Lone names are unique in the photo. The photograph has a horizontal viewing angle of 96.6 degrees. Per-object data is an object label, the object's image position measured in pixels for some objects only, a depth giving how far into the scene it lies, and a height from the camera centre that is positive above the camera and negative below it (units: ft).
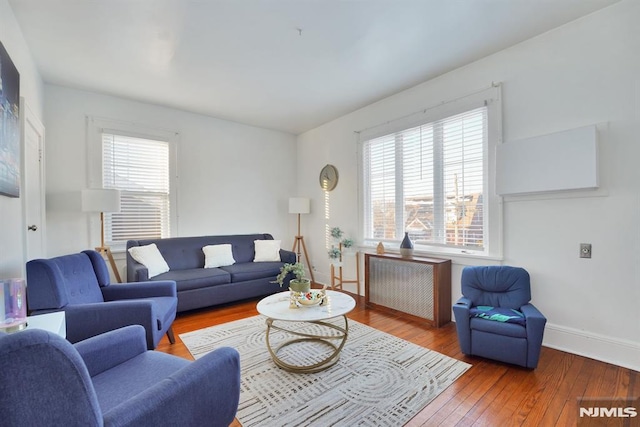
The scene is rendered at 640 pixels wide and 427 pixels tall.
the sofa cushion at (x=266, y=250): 14.88 -1.95
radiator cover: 10.35 -2.93
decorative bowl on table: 7.86 -2.39
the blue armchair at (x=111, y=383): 2.35 -2.17
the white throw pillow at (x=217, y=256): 13.47 -2.01
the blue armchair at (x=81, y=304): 6.56 -2.18
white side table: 4.73 -1.86
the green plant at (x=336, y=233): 15.17 -1.08
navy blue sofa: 11.35 -2.52
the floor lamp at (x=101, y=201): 10.94 +0.56
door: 8.23 +1.02
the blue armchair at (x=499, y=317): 7.14 -2.85
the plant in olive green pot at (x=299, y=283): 8.00 -1.96
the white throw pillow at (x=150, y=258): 11.46 -1.79
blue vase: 11.60 -1.43
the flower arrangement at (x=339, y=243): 14.28 -1.58
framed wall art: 5.98 +2.03
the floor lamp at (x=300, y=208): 16.78 +0.30
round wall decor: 15.88 +2.01
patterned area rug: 5.72 -4.06
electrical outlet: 7.93 -1.12
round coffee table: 7.15 -2.59
